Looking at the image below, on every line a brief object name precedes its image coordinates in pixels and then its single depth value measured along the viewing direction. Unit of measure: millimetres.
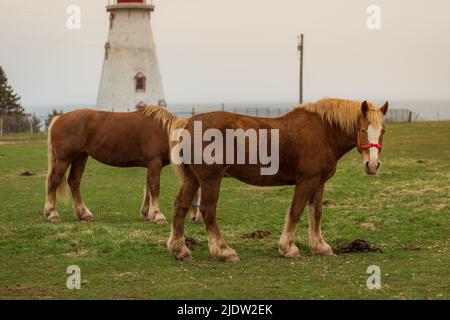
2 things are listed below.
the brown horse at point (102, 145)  16484
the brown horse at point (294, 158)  12203
